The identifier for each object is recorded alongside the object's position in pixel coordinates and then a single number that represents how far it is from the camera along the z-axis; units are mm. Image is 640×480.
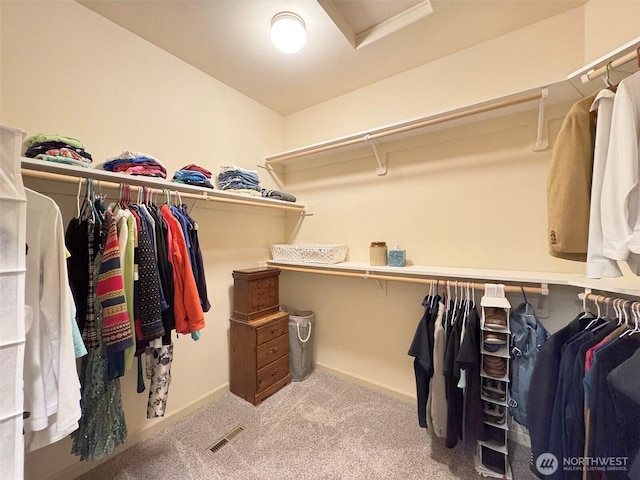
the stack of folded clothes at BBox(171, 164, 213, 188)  1663
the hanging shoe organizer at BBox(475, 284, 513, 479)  1298
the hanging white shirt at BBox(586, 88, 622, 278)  854
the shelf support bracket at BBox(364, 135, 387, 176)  2053
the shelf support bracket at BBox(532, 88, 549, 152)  1456
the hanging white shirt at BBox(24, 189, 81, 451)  873
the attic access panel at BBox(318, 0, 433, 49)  1458
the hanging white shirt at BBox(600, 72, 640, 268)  795
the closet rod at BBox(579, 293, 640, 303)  1020
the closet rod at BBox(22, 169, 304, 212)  1067
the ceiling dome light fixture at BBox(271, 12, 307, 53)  1470
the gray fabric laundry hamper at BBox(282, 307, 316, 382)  2283
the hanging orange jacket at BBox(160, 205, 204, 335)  1384
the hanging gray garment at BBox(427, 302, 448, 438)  1452
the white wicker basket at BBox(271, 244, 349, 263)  2070
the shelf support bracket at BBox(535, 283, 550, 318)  1528
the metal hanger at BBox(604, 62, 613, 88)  959
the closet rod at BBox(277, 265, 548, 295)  1354
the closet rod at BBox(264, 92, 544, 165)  1418
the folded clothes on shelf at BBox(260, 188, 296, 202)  2146
